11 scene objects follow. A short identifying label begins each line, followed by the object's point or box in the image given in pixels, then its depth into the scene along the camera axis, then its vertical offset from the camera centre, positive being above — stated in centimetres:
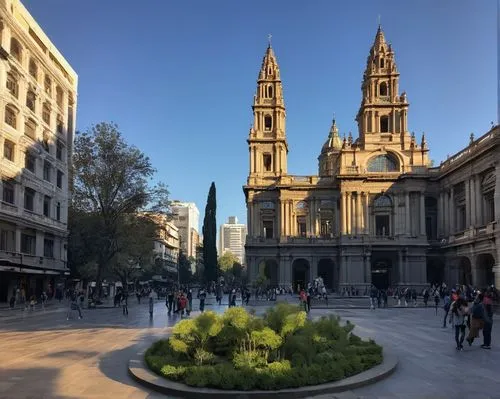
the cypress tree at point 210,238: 7594 +364
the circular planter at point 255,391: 966 -223
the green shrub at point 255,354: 1005 -182
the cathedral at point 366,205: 6856 +779
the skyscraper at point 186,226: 18325 +1265
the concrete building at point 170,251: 12248 +311
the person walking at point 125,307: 3198 -257
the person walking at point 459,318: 1595 -151
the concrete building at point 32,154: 3797 +834
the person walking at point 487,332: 1620 -192
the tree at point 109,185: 4453 +636
